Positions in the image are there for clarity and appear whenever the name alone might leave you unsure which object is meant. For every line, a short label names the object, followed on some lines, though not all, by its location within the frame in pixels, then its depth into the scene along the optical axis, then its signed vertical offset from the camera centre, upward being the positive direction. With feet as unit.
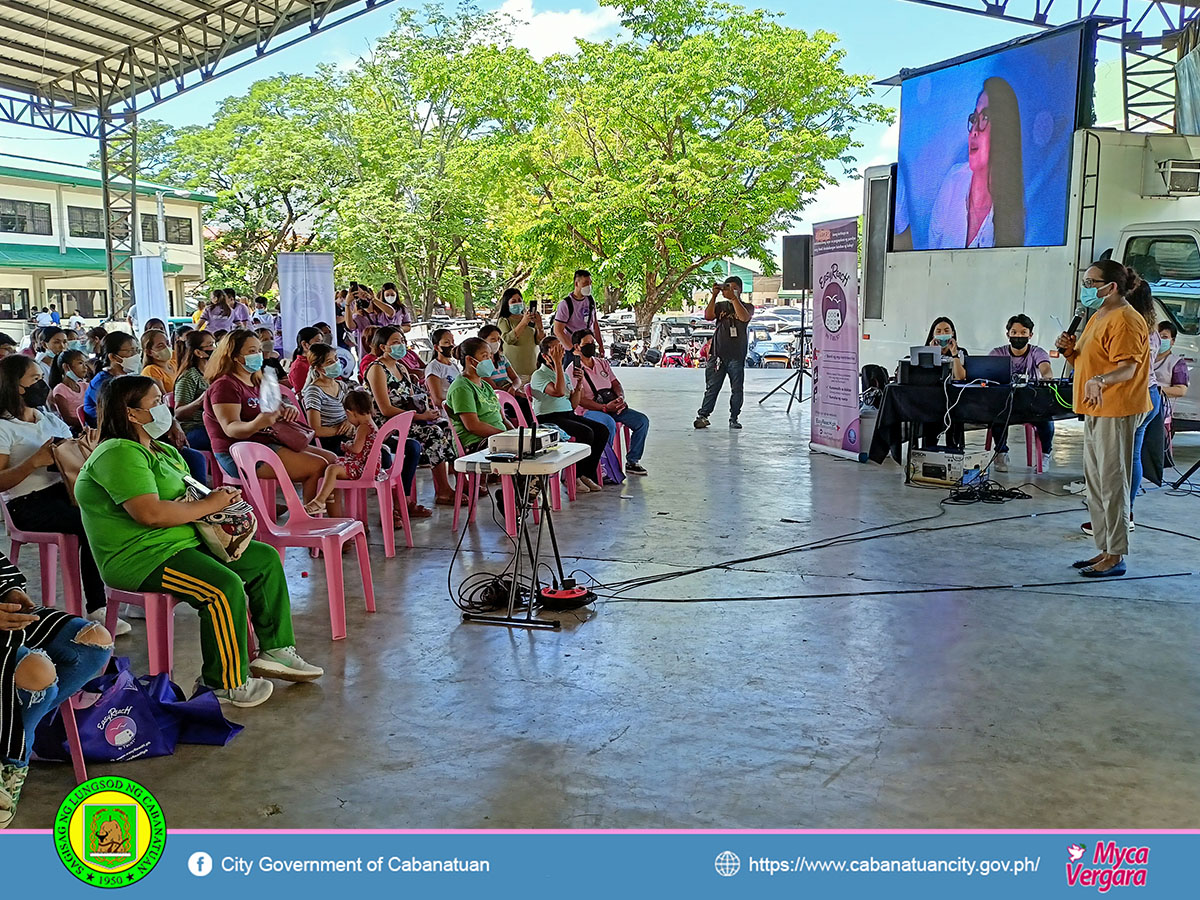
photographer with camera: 34.96 -0.81
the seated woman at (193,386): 21.17 -1.37
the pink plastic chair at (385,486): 18.95 -2.92
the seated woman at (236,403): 17.54 -1.38
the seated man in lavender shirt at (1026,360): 26.81 -0.88
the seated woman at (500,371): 24.71 -1.19
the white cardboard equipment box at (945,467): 25.45 -3.35
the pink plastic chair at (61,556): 14.79 -3.30
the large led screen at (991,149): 29.35 +5.06
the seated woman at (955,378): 25.96 -1.29
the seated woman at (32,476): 14.52 -2.12
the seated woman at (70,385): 21.52 -1.42
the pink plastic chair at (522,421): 22.67 -2.27
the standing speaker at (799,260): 42.01 +2.36
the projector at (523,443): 15.25 -1.74
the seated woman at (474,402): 22.11 -1.69
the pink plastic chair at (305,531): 14.66 -2.91
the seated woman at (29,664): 9.24 -3.00
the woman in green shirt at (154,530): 11.65 -2.30
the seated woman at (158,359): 23.43 -0.95
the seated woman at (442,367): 26.08 -1.19
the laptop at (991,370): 26.14 -1.10
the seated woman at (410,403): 22.88 -1.82
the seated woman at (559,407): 24.40 -1.96
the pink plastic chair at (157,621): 12.14 -3.40
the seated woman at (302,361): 25.39 -1.04
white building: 93.35 +7.08
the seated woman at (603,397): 26.48 -1.89
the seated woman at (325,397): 20.48 -1.50
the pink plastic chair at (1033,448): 27.37 -3.11
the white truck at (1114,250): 27.86 +1.96
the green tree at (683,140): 72.64 +12.26
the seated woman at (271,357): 26.05 -0.97
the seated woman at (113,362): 19.60 -0.86
